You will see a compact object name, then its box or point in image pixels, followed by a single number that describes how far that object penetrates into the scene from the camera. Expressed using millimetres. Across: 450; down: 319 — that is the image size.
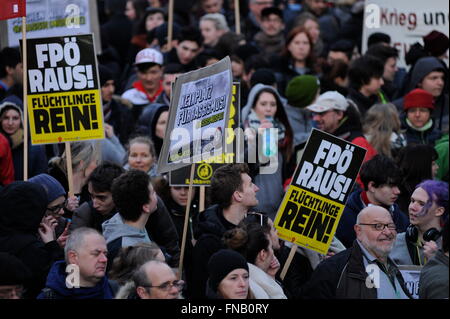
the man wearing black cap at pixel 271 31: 16516
